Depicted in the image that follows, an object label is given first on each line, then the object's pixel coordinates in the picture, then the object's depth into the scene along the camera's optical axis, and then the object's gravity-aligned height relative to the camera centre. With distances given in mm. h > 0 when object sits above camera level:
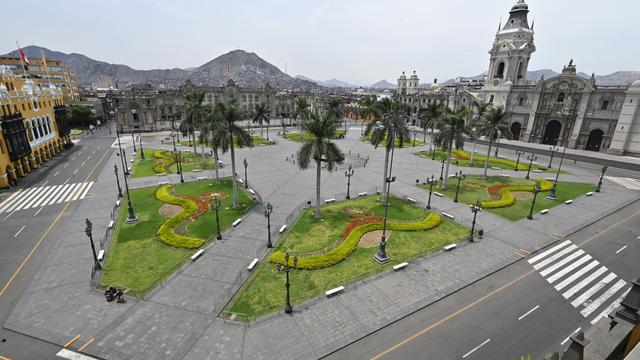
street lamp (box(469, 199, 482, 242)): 27481 -9216
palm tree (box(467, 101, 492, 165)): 46728 -2117
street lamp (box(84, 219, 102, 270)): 21477 -12449
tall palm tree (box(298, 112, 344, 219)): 29031 -3961
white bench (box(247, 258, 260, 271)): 23220 -12726
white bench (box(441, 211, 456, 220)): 33031 -11968
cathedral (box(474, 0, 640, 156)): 63781 +1956
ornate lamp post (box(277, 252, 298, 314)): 18722 -12849
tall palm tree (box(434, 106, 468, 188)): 39625 -3026
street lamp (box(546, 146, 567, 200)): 39438 -11082
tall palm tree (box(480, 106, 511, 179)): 45250 -2654
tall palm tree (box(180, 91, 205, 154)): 50188 -2495
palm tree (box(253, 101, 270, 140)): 78162 -2798
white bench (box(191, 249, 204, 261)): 24669 -12858
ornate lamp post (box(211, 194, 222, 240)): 27609 -11909
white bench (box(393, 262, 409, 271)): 23594 -12557
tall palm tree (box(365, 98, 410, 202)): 33094 -2335
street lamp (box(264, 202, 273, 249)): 25119 -9360
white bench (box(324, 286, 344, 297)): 20578 -12817
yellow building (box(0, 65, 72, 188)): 43125 -5661
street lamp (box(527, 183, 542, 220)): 32856 -11307
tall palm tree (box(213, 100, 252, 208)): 33281 -3291
